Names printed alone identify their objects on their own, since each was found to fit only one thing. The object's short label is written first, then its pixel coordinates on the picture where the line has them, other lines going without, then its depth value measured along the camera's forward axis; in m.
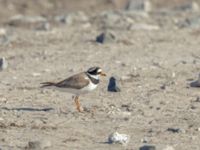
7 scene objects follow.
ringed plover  11.96
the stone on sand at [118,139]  10.03
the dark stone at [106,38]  17.53
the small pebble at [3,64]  15.14
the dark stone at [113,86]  13.16
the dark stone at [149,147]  9.48
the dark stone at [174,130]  10.62
